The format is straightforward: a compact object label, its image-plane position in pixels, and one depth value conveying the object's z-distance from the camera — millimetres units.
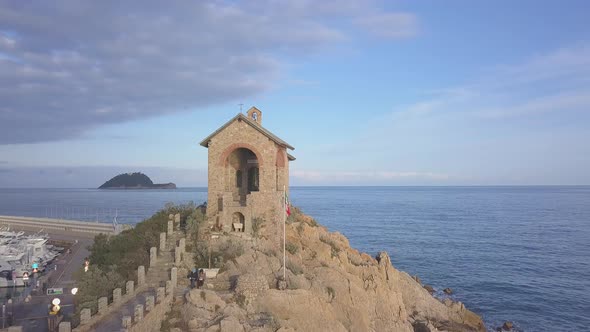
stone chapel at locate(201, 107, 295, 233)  29297
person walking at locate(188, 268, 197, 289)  21528
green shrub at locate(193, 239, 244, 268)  24022
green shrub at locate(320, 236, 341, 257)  30438
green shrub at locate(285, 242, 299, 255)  27516
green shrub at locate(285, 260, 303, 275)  23891
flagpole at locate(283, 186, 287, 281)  24578
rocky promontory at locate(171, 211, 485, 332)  18547
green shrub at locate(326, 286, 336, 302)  23156
